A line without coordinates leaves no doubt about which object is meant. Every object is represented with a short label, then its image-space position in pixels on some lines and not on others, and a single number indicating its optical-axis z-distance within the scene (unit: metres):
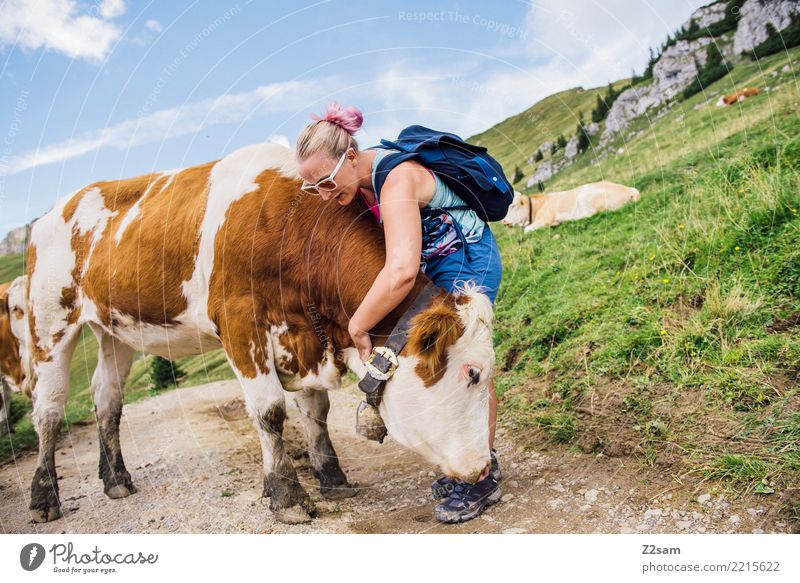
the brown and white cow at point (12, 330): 5.87
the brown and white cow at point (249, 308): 3.24
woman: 3.04
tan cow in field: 7.70
